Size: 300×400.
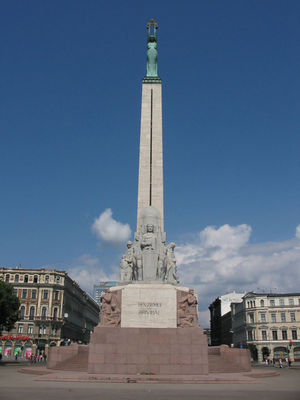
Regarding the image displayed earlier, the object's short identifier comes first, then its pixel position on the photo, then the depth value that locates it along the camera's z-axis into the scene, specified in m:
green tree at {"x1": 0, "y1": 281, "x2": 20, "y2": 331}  43.56
